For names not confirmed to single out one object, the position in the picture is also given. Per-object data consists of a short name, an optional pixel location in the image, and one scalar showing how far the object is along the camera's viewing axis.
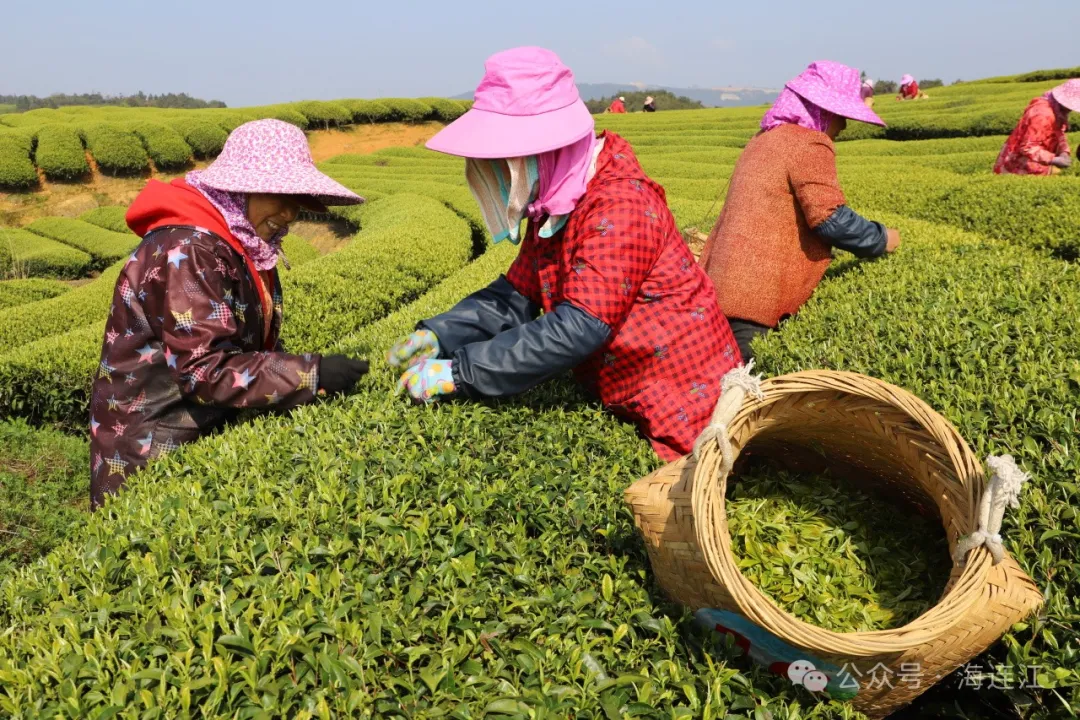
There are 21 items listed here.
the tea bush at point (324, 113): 33.38
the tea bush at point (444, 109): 38.31
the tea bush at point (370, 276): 7.14
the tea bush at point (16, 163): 23.48
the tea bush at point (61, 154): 24.53
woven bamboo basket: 1.51
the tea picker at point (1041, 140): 8.54
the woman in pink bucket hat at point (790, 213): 3.75
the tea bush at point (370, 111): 35.41
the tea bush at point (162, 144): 26.69
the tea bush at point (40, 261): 16.27
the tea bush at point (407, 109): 36.59
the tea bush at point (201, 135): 27.92
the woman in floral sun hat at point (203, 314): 2.66
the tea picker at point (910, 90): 29.38
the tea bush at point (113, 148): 25.67
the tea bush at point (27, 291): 11.88
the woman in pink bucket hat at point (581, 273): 2.45
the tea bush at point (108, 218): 19.95
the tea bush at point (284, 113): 30.90
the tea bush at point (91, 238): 17.08
